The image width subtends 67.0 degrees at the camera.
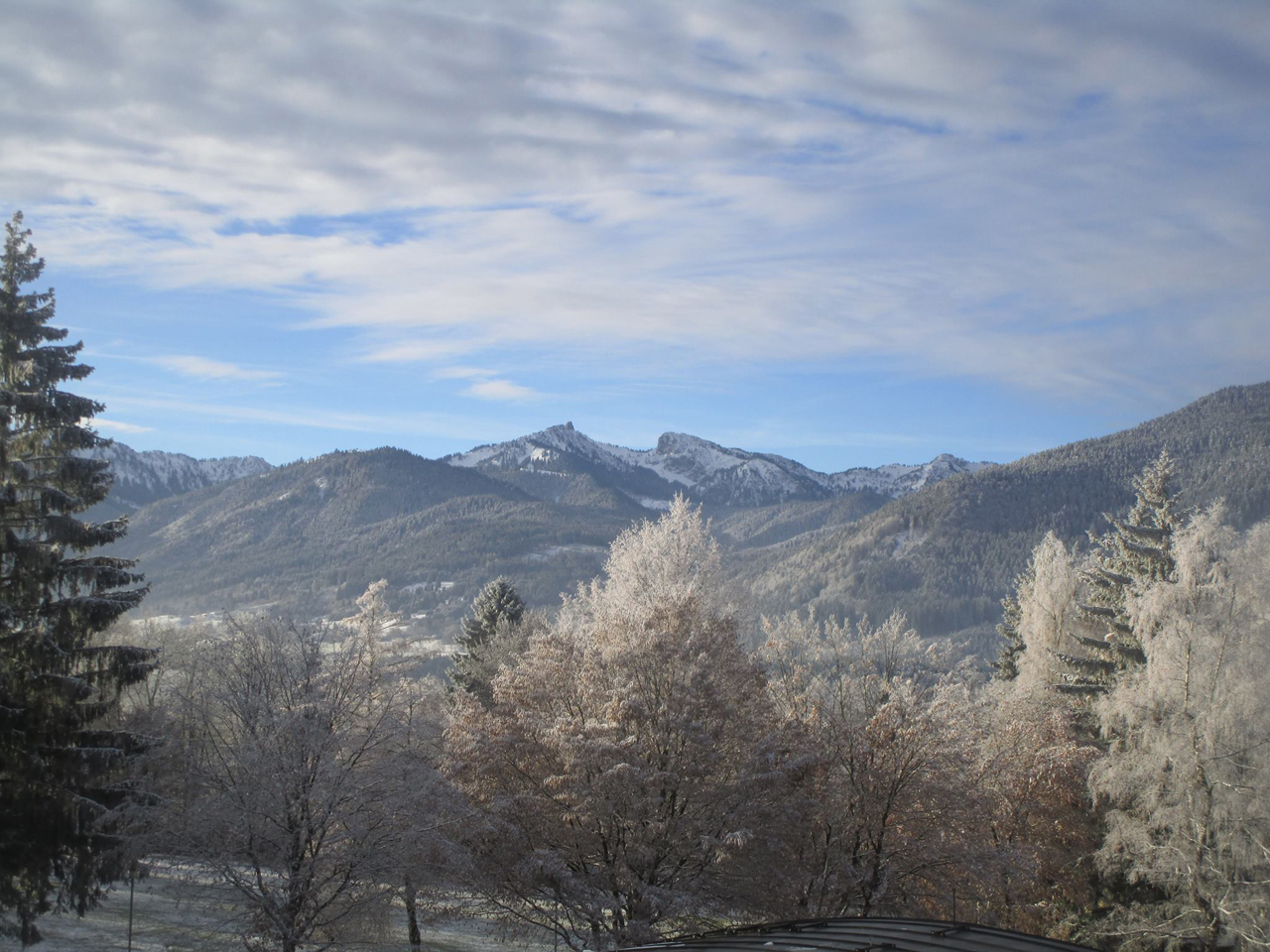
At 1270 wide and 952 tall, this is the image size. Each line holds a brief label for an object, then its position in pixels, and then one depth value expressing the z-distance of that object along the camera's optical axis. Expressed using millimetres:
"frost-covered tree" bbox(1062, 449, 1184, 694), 35250
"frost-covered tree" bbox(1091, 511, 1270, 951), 26844
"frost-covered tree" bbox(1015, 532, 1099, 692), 39969
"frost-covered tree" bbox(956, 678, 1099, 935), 26578
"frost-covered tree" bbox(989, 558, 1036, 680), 49656
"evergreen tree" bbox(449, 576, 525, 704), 43188
